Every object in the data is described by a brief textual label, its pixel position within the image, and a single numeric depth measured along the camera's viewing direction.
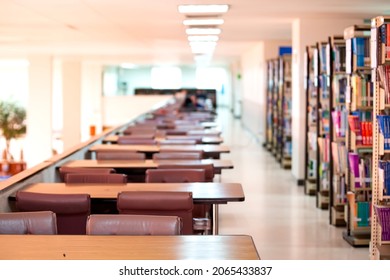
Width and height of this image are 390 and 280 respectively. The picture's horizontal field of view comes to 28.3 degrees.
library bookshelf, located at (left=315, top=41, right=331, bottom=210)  8.42
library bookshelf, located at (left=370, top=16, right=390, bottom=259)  5.61
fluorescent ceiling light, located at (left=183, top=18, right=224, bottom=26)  10.24
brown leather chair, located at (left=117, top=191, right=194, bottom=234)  4.89
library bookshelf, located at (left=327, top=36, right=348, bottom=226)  7.56
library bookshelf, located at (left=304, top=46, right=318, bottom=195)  9.63
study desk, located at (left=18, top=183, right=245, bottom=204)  5.10
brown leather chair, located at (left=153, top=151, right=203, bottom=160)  7.52
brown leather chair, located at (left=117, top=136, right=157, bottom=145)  9.27
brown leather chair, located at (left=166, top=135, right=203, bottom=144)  9.80
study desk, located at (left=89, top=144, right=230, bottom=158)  8.27
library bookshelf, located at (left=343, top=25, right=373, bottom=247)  6.53
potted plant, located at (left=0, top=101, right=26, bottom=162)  24.53
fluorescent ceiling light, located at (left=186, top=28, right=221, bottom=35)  11.79
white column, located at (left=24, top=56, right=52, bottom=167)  20.20
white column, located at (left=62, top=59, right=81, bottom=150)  23.19
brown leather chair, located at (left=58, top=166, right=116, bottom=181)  6.29
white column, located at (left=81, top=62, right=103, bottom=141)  29.66
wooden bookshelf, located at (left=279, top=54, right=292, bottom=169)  12.86
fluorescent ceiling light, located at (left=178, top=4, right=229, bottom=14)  8.62
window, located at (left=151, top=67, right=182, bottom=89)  41.31
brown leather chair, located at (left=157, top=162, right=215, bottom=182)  6.66
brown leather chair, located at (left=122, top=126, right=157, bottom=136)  11.17
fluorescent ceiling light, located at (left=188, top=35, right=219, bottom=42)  13.20
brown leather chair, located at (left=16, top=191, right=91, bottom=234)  4.92
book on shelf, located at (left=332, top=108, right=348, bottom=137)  7.45
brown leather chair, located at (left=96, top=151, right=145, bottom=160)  7.50
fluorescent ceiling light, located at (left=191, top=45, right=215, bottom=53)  16.30
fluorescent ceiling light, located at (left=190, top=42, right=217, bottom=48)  15.13
